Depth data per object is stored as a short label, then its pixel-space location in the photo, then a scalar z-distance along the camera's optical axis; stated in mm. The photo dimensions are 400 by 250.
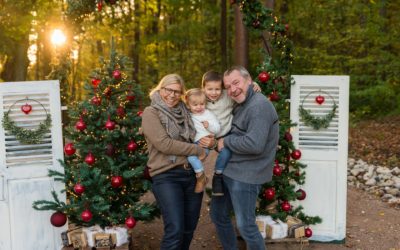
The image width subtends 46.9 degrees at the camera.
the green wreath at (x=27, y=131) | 4559
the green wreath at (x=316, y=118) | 5238
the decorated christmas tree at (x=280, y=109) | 5168
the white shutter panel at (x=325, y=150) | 5258
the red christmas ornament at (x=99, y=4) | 5531
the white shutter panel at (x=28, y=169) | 4672
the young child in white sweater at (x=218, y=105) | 4145
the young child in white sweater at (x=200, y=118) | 4094
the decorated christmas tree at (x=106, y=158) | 4555
